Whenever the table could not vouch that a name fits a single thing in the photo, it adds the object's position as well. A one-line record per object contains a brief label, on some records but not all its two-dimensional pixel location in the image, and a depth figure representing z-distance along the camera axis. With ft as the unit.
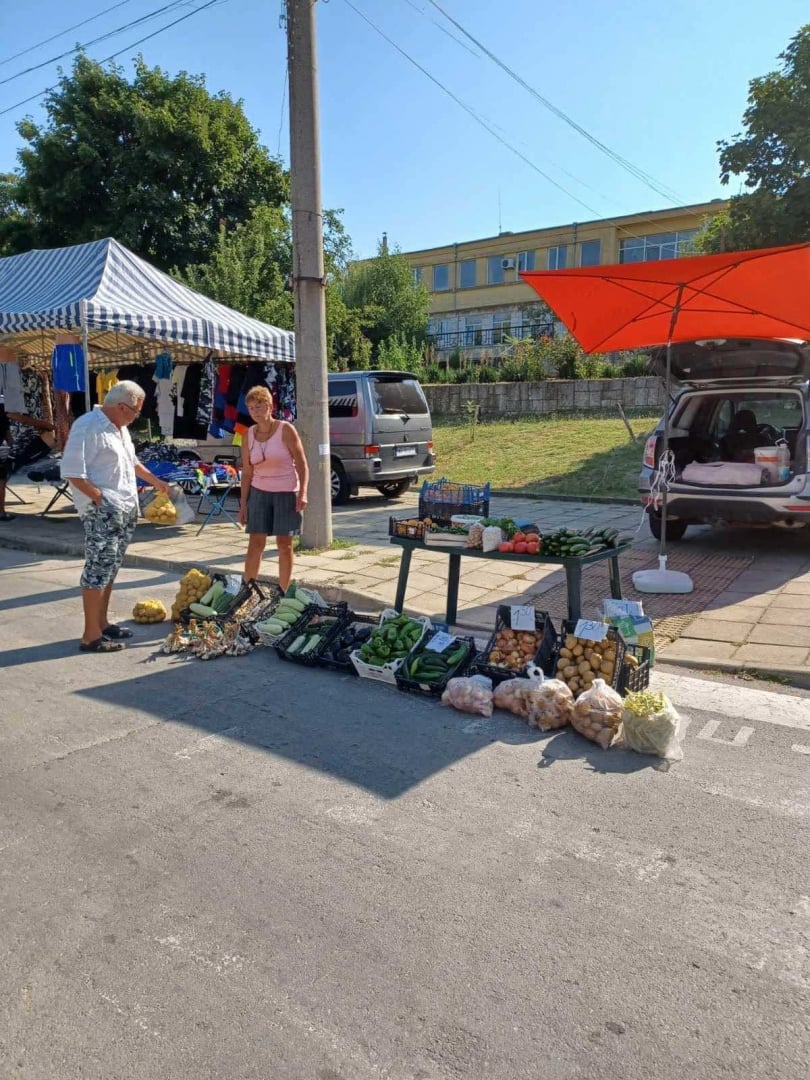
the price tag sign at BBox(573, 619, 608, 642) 14.78
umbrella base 22.12
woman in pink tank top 20.22
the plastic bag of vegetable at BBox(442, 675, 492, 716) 14.48
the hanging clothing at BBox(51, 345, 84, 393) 30.01
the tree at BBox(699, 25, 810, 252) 38.81
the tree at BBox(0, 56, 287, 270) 75.72
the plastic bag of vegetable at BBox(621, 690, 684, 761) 12.60
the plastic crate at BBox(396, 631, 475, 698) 15.34
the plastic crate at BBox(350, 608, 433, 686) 15.84
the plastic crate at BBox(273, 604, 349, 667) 17.33
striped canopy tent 29.43
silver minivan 38.14
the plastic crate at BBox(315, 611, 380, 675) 16.89
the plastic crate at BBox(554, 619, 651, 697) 14.61
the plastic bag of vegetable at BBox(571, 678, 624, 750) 13.10
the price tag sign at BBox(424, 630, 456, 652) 16.18
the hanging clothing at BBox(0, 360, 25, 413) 40.34
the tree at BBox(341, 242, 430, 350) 111.14
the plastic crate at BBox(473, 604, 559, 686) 15.20
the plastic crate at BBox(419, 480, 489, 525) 19.40
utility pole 26.30
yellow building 125.59
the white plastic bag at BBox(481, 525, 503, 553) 17.39
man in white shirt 17.08
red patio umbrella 18.92
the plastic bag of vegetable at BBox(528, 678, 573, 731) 13.75
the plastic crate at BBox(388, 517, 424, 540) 19.03
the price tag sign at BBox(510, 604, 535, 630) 15.80
